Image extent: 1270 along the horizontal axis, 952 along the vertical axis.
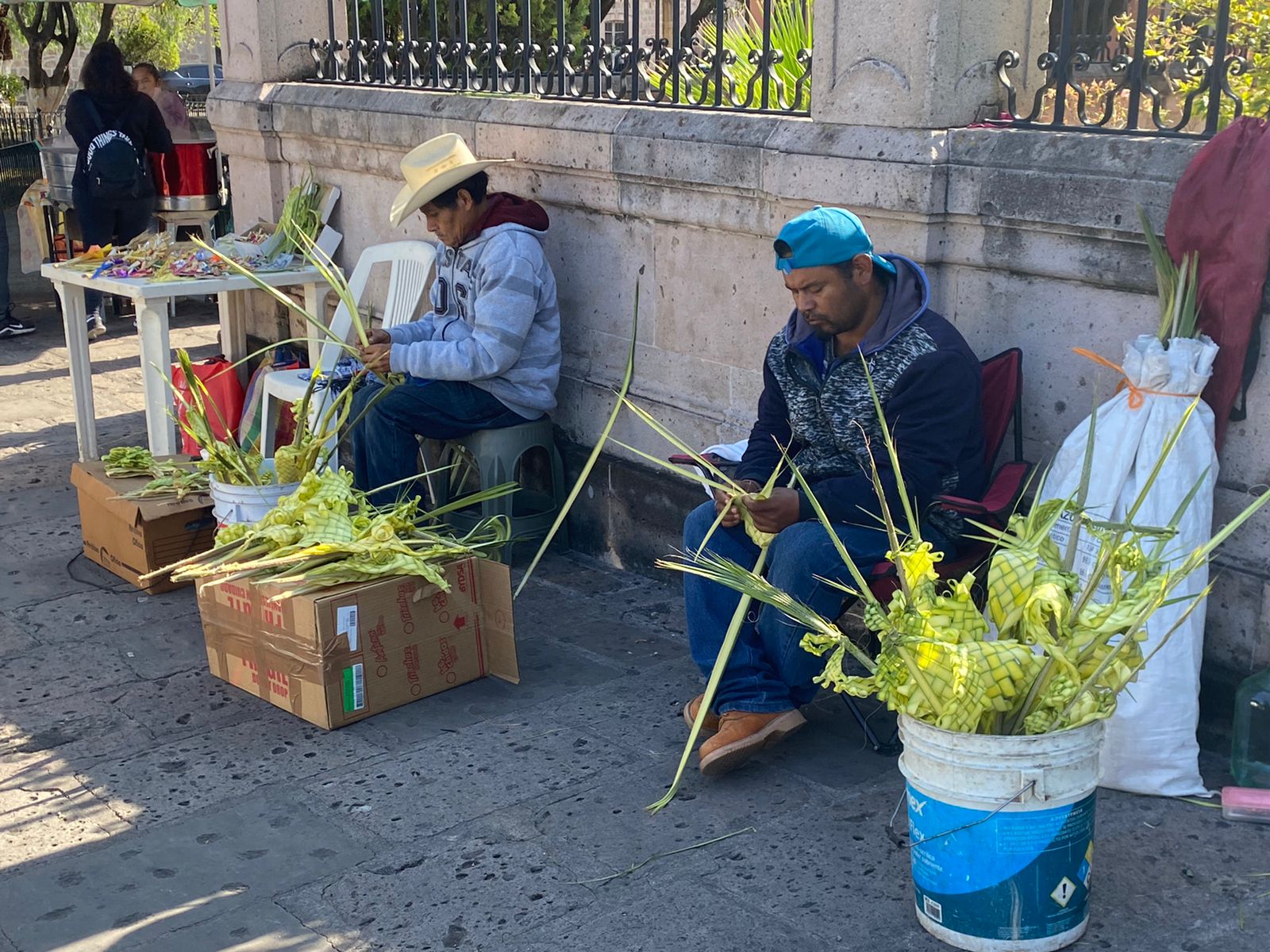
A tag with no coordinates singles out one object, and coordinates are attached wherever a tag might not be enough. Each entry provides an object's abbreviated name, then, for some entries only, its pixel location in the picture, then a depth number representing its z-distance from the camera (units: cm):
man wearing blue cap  339
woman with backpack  903
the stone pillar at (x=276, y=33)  671
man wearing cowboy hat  473
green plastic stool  498
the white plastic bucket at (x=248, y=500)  460
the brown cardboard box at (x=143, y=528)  489
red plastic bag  621
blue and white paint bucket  253
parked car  1947
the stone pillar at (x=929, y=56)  377
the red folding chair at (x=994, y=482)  339
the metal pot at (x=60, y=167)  988
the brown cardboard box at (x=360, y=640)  375
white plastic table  560
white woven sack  321
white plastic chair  560
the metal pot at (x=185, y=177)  998
